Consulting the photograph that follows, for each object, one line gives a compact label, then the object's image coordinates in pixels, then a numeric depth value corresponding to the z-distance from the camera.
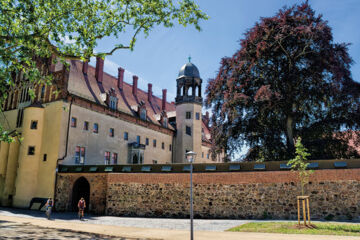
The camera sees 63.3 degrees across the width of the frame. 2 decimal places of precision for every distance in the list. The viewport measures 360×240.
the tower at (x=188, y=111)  41.59
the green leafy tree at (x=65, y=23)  11.88
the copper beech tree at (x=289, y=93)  21.09
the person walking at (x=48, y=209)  18.73
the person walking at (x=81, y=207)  19.14
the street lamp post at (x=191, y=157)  11.65
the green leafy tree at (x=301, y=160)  13.92
